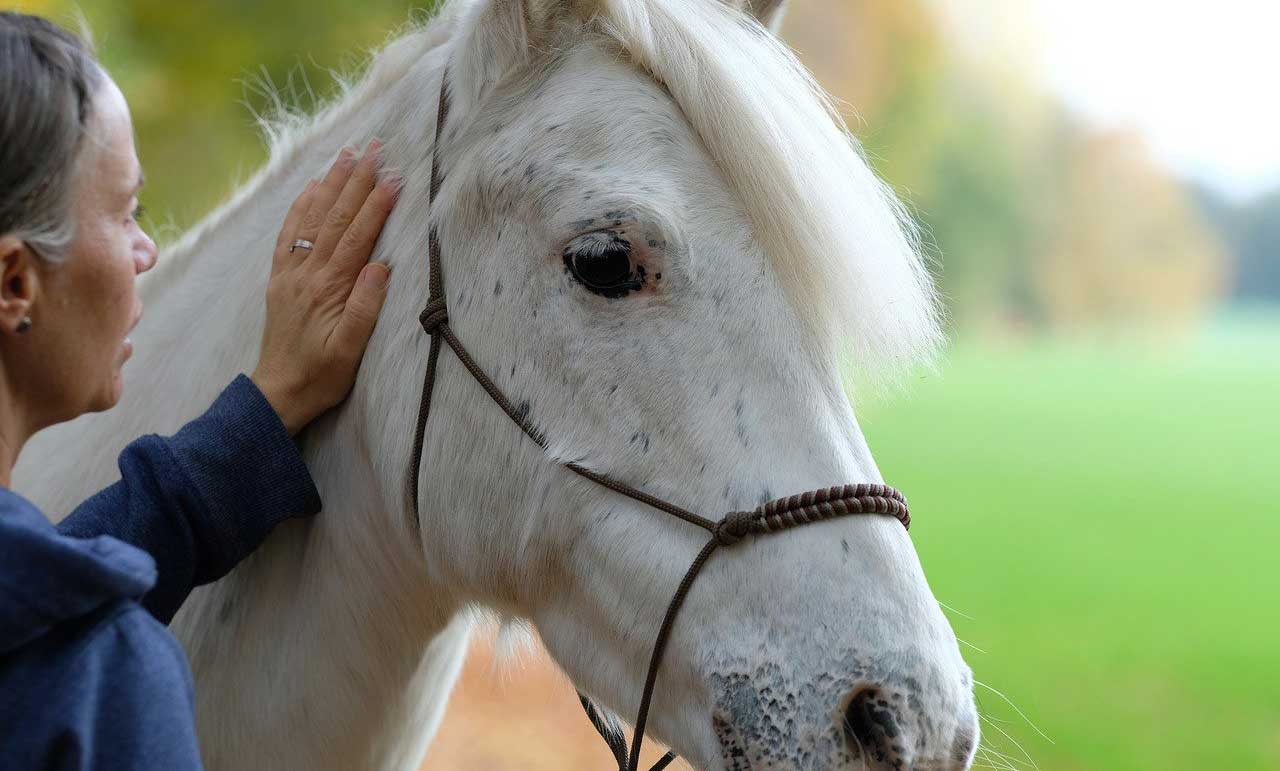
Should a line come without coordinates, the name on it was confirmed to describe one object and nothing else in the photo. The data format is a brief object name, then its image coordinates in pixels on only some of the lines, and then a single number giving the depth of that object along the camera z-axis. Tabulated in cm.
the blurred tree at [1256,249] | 2625
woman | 235
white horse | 247
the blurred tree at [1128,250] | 2731
